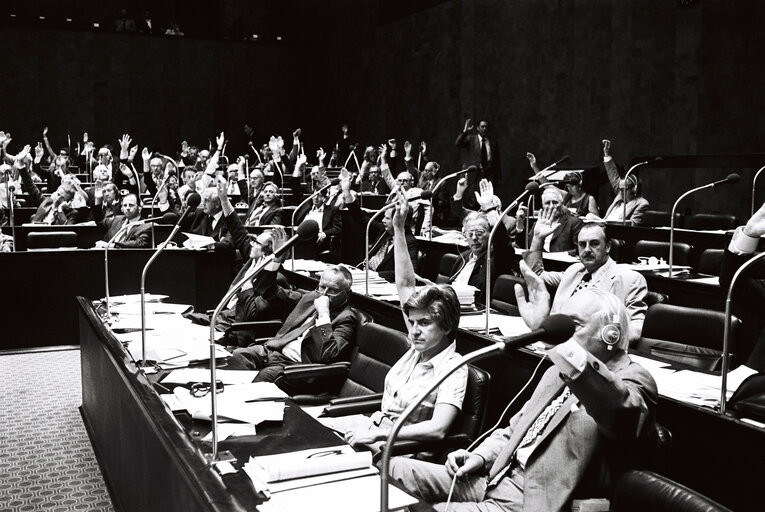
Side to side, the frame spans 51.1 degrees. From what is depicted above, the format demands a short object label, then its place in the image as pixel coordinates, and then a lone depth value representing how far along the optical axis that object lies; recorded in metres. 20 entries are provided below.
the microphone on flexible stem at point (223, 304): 2.21
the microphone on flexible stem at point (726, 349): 2.39
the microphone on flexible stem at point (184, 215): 3.16
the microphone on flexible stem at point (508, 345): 1.39
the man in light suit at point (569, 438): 2.01
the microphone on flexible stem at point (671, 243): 5.04
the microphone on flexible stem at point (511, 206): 3.19
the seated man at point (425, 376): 2.67
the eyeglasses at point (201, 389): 2.84
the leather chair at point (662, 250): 5.73
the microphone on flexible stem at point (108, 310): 4.46
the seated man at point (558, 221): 5.59
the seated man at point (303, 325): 3.78
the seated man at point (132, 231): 7.48
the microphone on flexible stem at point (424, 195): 3.72
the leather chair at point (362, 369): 3.38
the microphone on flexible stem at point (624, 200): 7.90
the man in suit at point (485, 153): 12.81
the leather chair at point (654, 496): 1.58
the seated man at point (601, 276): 3.86
